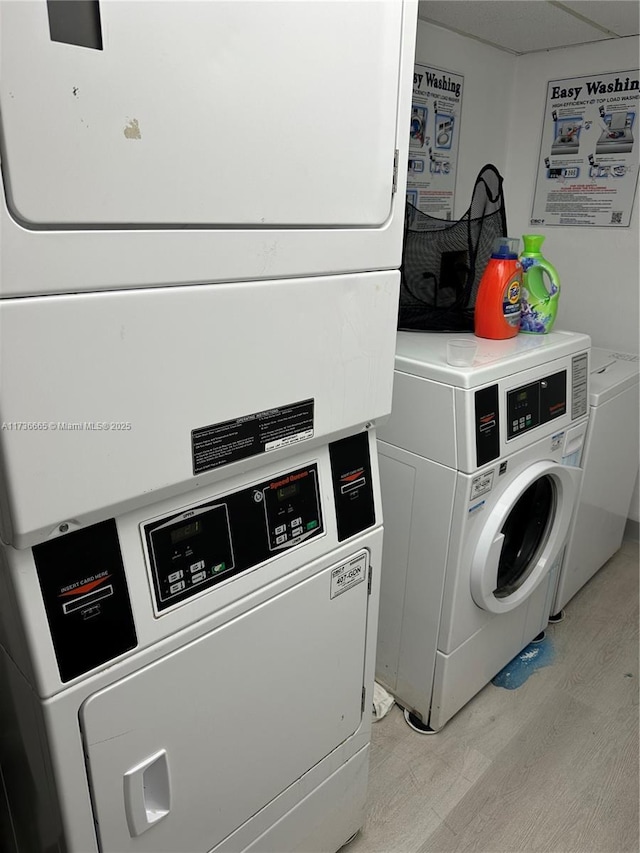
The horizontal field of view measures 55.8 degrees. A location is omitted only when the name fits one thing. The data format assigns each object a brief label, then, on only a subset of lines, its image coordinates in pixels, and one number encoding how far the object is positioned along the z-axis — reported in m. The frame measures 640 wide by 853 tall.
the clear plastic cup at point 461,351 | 1.59
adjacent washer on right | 2.12
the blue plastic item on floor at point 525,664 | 2.09
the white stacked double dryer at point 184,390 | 0.72
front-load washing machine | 1.57
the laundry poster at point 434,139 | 2.23
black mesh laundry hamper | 1.87
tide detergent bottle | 1.81
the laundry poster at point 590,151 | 2.36
